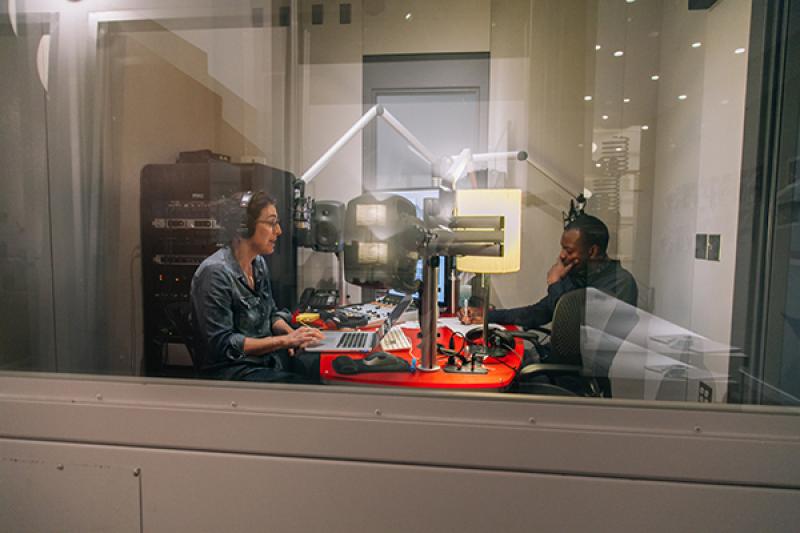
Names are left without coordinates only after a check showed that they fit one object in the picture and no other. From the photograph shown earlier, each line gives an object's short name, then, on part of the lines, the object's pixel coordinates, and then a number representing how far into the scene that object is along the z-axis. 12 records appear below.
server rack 1.26
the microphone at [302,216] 1.61
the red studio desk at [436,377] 1.10
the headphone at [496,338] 1.71
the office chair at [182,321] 1.18
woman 1.22
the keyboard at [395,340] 1.53
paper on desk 1.80
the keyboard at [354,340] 1.47
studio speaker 1.44
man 1.47
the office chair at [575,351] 1.13
